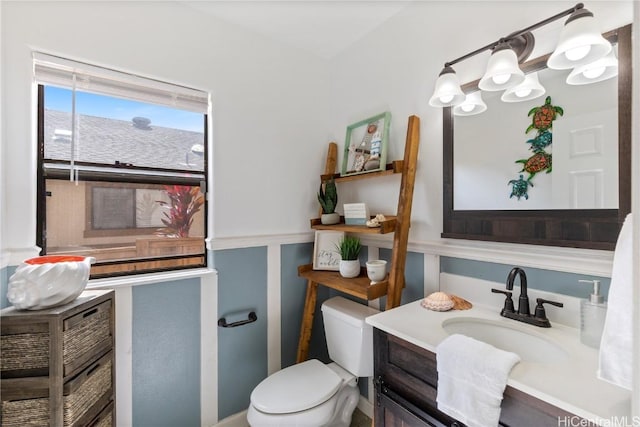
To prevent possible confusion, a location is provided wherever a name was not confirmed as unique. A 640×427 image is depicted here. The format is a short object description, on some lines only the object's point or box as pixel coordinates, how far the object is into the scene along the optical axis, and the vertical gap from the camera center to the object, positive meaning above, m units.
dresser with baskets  0.88 -0.48
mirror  0.86 +0.16
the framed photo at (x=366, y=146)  1.56 +0.42
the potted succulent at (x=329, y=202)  1.74 +0.09
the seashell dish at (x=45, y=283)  0.90 -0.22
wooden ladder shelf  1.33 -0.07
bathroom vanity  0.62 -0.41
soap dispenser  0.82 -0.30
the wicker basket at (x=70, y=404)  0.88 -0.62
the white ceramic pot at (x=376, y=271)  1.39 -0.27
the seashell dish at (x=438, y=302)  1.13 -0.36
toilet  1.21 -0.82
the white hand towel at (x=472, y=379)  0.71 -0.43
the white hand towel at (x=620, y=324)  0.51 -0.20
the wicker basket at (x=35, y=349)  0.88 -0.43
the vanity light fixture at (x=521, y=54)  0.81 +0.51
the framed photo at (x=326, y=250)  1.75 -0.22
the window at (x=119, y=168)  1.22 +0.24
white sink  0.91 -0.43
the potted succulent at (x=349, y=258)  1.58 -0.24
